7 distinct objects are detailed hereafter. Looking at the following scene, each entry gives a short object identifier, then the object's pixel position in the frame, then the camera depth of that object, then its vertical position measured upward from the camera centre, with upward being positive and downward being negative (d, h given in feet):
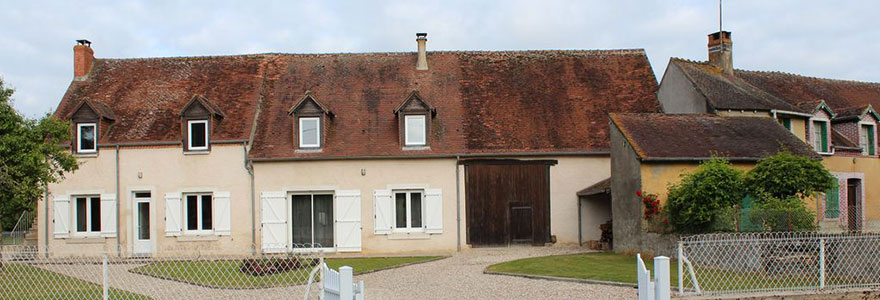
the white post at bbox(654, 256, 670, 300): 29.45 -3.37
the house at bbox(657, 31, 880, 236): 74.38 +6.40
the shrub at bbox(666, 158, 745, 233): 55.83 -0.65
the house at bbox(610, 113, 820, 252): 62.85 +2.74
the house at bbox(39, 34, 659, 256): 79.56 +1.02
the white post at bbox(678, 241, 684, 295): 38.01 -4.14
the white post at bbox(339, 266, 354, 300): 24.14 -2.77
